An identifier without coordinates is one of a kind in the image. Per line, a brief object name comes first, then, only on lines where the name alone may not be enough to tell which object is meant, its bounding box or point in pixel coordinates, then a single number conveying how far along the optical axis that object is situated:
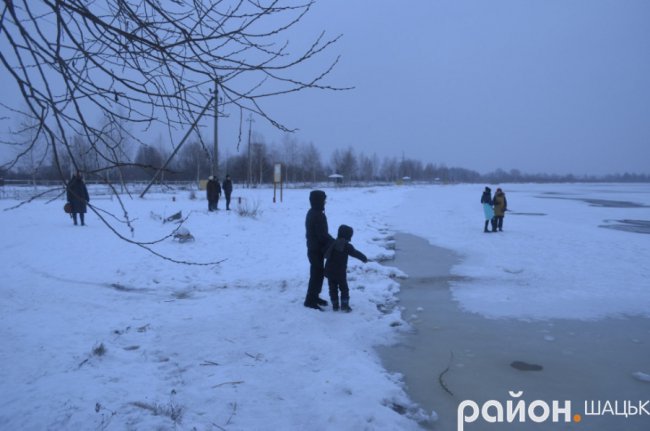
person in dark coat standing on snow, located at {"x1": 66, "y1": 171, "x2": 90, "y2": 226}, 11.76
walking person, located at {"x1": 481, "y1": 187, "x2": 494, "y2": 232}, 14.40
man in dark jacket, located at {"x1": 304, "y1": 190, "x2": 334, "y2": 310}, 5.63
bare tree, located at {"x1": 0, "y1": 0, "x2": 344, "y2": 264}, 1.99
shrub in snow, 14.43
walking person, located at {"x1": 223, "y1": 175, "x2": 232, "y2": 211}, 16.80
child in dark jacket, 5.52
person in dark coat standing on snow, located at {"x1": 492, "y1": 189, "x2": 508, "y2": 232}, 14.19
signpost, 20.83
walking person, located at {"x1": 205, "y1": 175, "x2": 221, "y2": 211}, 15.75
